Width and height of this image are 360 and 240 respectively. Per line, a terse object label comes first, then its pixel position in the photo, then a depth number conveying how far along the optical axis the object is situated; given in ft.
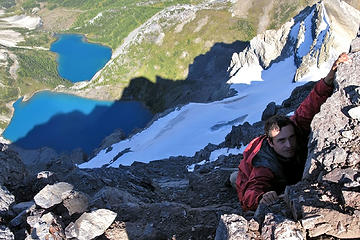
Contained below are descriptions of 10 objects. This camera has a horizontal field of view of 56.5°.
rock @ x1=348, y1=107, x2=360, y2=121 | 23.11
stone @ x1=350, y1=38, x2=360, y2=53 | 28.91
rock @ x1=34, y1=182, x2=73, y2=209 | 27.91
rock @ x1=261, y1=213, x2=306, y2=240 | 17.54
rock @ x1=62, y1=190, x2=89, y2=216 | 28.63
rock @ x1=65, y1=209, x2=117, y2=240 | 23.67
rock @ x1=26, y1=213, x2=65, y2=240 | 23.66
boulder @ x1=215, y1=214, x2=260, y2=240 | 18.58
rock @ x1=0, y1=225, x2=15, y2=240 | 23.68
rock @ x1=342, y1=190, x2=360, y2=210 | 18.17
